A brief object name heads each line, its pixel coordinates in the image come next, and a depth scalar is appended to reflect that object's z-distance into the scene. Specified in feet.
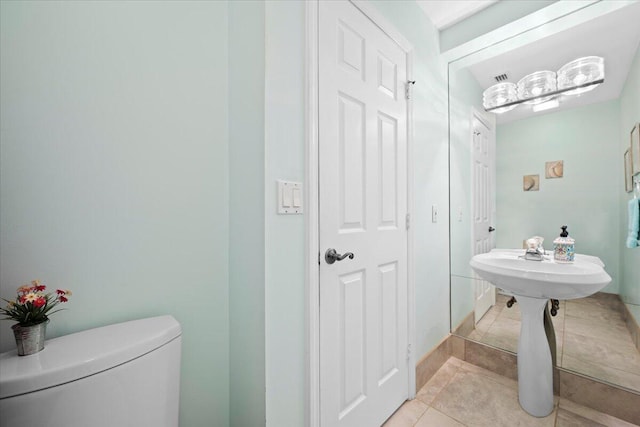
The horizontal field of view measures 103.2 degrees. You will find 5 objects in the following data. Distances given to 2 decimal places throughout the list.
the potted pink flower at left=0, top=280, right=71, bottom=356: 2.02
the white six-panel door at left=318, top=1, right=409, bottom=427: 3.46
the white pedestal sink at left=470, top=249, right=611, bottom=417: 4.25
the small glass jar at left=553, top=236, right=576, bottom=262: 5.09
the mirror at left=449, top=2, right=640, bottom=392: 4.65
